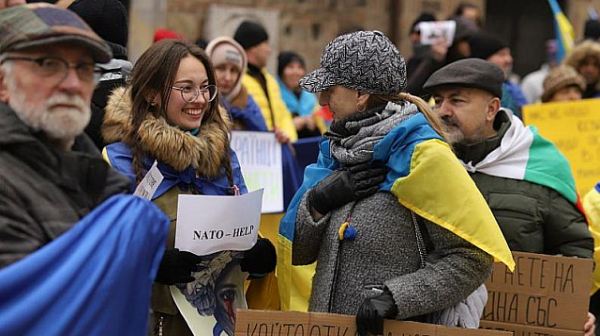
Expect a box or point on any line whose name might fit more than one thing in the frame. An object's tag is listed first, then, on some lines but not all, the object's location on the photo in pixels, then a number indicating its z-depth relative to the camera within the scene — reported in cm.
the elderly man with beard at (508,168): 935
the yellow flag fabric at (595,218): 1012
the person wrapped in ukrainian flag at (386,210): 725
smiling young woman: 769
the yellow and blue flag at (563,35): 2017
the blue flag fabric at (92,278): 508
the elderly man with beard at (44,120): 536
